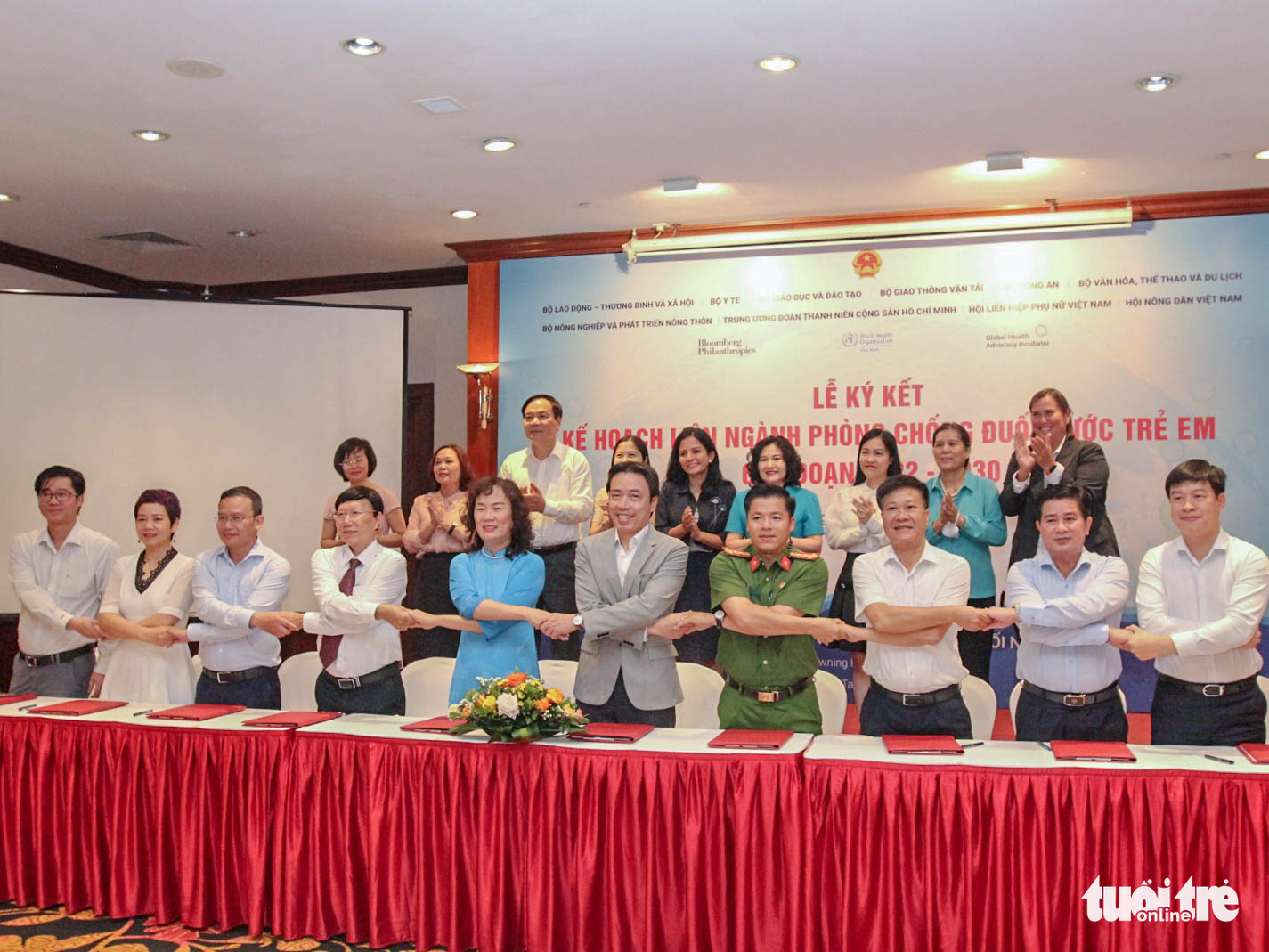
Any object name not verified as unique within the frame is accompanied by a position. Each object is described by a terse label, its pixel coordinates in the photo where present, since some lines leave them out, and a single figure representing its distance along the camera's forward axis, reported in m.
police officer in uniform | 3.54
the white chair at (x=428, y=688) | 4.43
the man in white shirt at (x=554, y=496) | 5.71
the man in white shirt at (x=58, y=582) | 4.92
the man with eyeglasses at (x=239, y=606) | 4.23
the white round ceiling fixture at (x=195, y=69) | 4.27
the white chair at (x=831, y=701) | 3.95
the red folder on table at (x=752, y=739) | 3.15
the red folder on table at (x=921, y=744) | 3.05
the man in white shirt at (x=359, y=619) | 4.04
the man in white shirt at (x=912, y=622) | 3.47
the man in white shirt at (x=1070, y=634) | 3.39
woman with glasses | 6.00
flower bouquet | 3.19
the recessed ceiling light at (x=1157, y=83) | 4.40
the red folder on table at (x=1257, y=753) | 2.89
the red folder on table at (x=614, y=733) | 3.27
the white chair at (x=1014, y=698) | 3.65
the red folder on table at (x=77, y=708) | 3.78
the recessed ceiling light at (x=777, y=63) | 4.23
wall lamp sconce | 7.05
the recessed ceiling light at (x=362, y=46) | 4.07
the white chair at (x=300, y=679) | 4.53
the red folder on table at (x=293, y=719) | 3.55
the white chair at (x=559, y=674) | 4.36
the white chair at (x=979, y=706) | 3.81
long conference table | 2.81
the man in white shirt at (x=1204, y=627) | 3.33
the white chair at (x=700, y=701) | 4.08
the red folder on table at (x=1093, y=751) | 2.92
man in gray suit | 3.70
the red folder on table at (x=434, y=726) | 3.46
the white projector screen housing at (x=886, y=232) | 6.14
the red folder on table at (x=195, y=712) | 3.68
